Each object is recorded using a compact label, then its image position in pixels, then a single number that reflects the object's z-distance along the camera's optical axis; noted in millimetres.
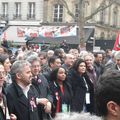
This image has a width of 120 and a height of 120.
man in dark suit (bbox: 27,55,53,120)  3879
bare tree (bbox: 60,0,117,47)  19410
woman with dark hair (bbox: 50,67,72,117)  4184
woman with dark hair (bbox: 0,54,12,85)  3981
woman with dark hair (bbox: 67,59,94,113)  4620
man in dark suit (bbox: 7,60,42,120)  3287
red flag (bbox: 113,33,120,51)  7697
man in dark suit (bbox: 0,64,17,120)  2968
